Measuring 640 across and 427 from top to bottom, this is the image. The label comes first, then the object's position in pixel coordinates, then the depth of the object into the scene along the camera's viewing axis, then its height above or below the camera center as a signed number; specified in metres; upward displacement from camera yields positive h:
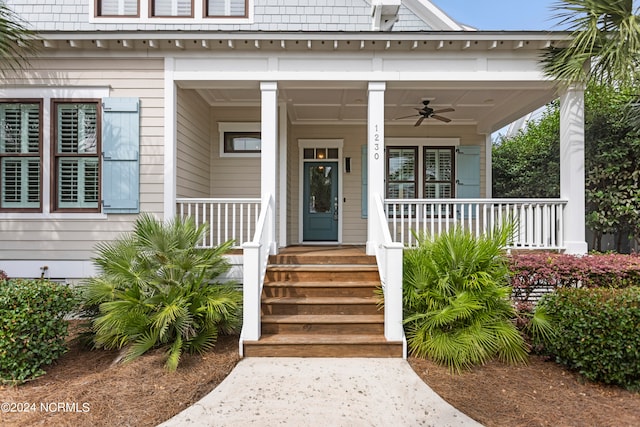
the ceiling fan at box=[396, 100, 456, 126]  7.35 +1.99
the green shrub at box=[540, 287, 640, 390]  3.62 -1.13
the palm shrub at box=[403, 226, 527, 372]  4.16 -0.95
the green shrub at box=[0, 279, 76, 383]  3.69 -1.09
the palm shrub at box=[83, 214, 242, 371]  4.18 -0.91
